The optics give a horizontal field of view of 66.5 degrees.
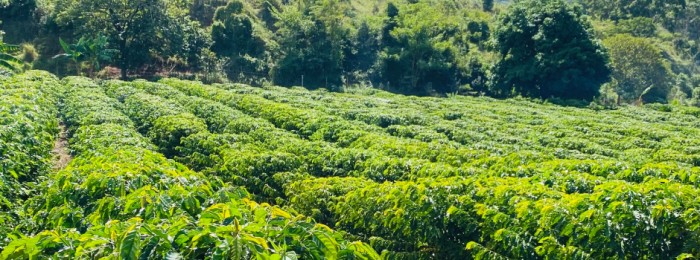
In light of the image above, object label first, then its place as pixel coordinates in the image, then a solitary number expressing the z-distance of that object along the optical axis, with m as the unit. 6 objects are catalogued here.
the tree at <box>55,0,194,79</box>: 39.19
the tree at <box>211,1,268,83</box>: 46.34
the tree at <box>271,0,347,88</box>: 46.41
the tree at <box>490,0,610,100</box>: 41.19
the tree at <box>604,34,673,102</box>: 52.12
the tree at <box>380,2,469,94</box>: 47.50
